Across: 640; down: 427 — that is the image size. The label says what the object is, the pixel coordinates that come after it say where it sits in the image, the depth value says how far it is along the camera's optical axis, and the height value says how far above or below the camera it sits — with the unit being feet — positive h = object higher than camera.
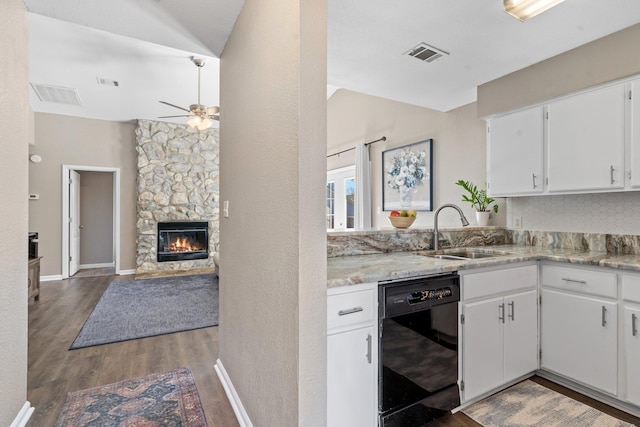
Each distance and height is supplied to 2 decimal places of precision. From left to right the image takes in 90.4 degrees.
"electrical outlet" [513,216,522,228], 10.17 -0.22
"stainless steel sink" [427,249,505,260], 8.08 -1.06
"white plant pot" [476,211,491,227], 10.66 -0.12
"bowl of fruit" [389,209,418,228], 8.61 -0.12
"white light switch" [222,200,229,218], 7.05 +0.13
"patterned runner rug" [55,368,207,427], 5.90 -3.83
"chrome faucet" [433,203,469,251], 8.27 -0.57
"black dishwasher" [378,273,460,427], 5.05 -2.31
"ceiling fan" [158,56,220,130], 13.00 +4.18
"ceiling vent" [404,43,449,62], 8.21 +4.33
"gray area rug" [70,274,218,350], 10.07 -3.72
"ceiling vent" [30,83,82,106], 14.52 +5.79
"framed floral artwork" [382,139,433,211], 13.88 +1.75
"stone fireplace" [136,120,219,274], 19.21 +1.11
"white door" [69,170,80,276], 18.81 -0.36
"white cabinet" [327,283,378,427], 4.49 -2.08
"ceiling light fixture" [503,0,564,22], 5.92 +3.96
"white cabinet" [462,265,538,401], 6.23 -2.41
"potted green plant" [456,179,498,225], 10.69 +0.42
